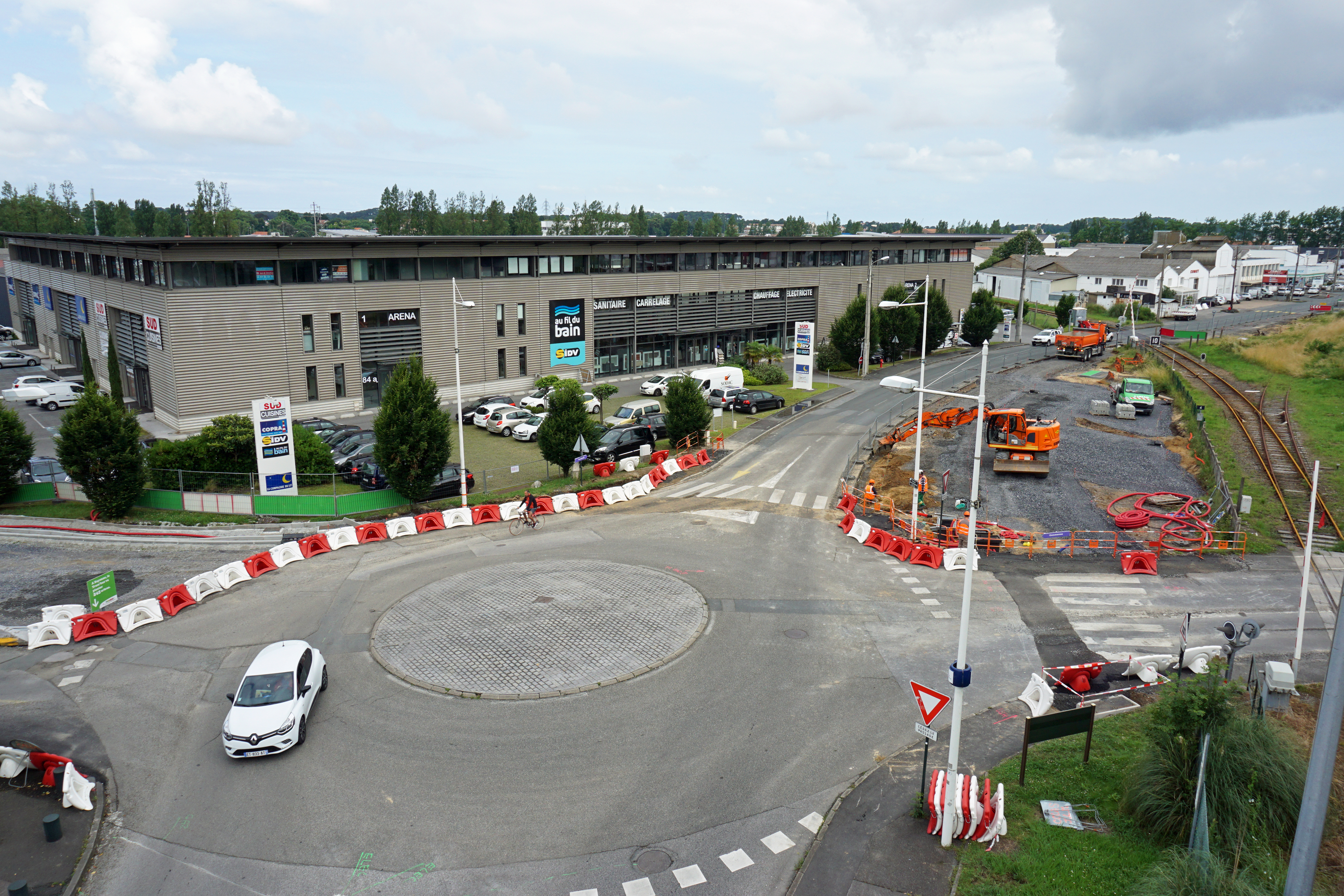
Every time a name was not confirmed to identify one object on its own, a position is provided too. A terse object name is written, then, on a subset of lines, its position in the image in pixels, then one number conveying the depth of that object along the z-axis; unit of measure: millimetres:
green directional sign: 21672
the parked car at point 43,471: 32750
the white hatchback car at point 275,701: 15266
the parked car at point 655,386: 53000
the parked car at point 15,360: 61812
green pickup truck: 47219
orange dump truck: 66250
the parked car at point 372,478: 33188
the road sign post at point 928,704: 12734
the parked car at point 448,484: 32312
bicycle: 29000
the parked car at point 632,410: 43125
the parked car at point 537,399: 45719
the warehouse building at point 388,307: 42406
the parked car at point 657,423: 41625
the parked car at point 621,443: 37000
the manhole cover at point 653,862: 12469
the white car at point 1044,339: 73625
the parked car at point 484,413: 44562
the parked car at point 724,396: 49000
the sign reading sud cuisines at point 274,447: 30109
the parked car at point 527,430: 42000
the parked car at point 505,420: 43094
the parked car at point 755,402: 48938
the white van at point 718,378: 51000
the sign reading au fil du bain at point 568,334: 55125
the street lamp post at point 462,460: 28844
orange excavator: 34625
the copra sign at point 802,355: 52594
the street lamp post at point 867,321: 57750
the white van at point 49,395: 50094
